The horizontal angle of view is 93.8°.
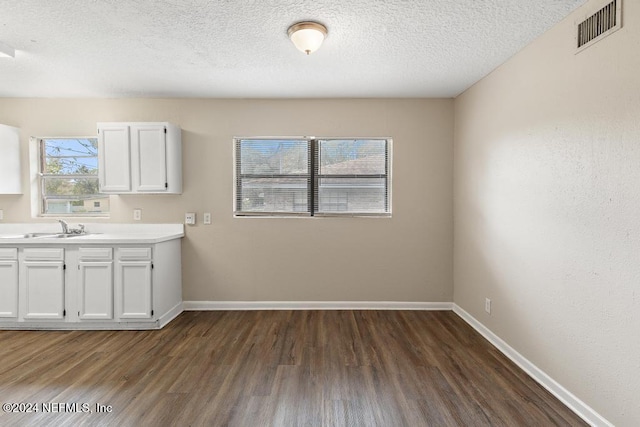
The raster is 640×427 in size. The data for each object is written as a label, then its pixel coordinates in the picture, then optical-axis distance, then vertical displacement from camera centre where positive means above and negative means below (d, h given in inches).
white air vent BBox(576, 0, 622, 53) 64.4 +42.1
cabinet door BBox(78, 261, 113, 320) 117.6 -32.0
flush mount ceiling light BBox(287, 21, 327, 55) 80.4 +47.6
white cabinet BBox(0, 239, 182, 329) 117.9 -30.1
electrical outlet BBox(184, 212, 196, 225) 141.3 -4.3
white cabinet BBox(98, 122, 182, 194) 130.6 +22.7
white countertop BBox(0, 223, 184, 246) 139.6 -9.6
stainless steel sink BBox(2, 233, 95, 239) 133.9 -12.0
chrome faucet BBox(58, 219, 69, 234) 134.7 -8.2
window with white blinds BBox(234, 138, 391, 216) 144.0 +15.8
